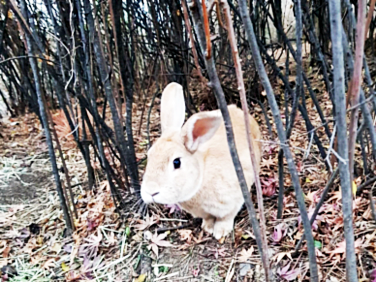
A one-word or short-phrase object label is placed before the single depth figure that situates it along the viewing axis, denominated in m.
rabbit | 0.53
